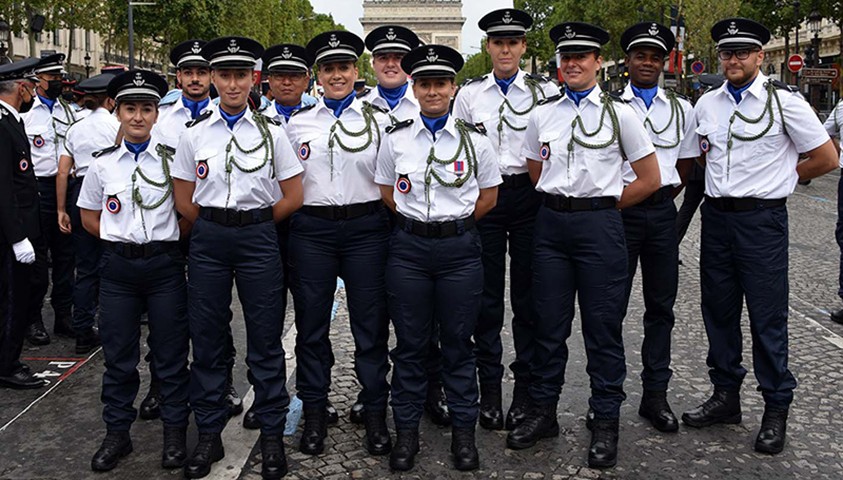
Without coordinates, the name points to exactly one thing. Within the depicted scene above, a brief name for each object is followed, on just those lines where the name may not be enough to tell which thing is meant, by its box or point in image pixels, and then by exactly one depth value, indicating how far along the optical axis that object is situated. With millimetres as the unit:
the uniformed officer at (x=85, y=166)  7387
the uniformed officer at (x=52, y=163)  7750
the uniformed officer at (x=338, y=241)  5066
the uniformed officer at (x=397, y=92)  5566
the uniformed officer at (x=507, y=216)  5445
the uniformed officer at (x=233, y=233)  4750
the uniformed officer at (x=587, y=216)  4910
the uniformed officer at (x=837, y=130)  7898
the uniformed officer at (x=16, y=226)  6152
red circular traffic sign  27006
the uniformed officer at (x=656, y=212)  5367
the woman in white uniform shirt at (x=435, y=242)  4812
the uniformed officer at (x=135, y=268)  4891
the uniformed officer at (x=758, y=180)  5129
